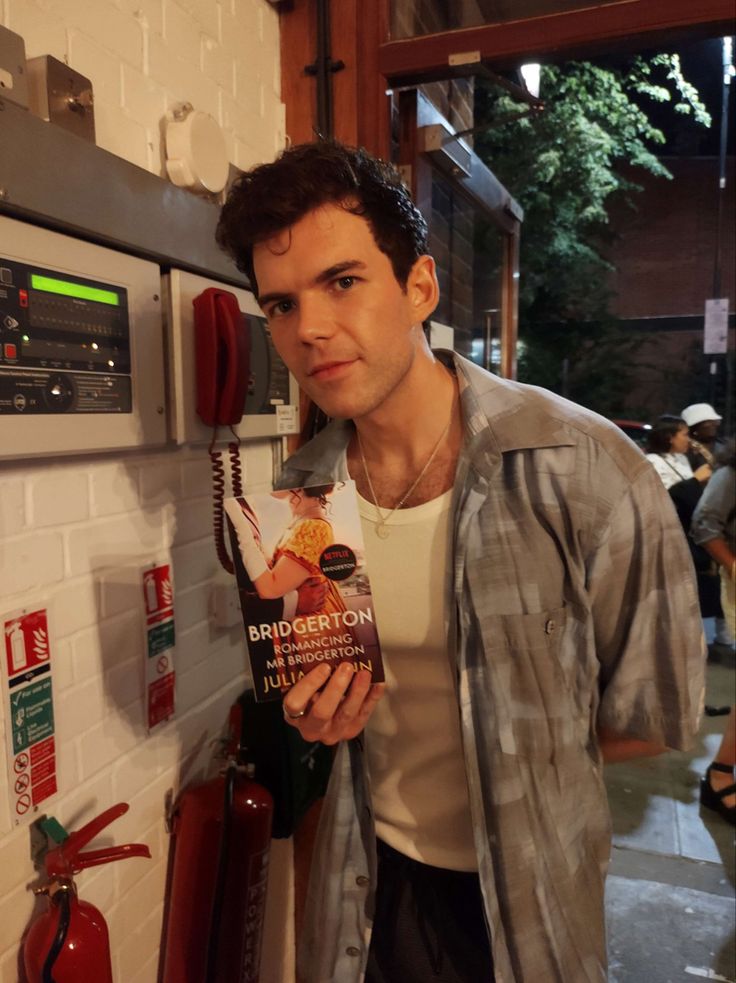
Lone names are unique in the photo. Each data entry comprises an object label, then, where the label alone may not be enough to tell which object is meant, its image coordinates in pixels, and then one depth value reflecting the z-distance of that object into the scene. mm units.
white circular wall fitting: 1363
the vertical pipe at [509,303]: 3359
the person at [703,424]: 5137
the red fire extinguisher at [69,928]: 1071
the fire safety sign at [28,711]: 1085
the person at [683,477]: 4188
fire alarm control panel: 1027
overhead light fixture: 2256
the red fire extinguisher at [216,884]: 1444
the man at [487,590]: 1094
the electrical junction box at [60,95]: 1042
